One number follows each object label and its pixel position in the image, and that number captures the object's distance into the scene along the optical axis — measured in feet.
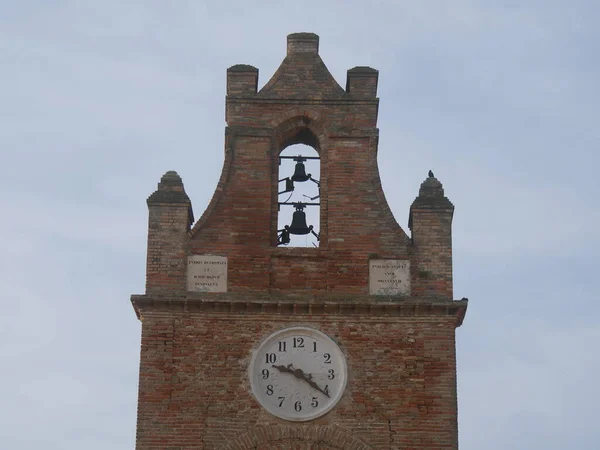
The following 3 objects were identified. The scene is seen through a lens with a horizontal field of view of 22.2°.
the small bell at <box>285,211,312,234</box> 84.84
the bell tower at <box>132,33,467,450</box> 76.89
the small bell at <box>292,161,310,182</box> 85.97
